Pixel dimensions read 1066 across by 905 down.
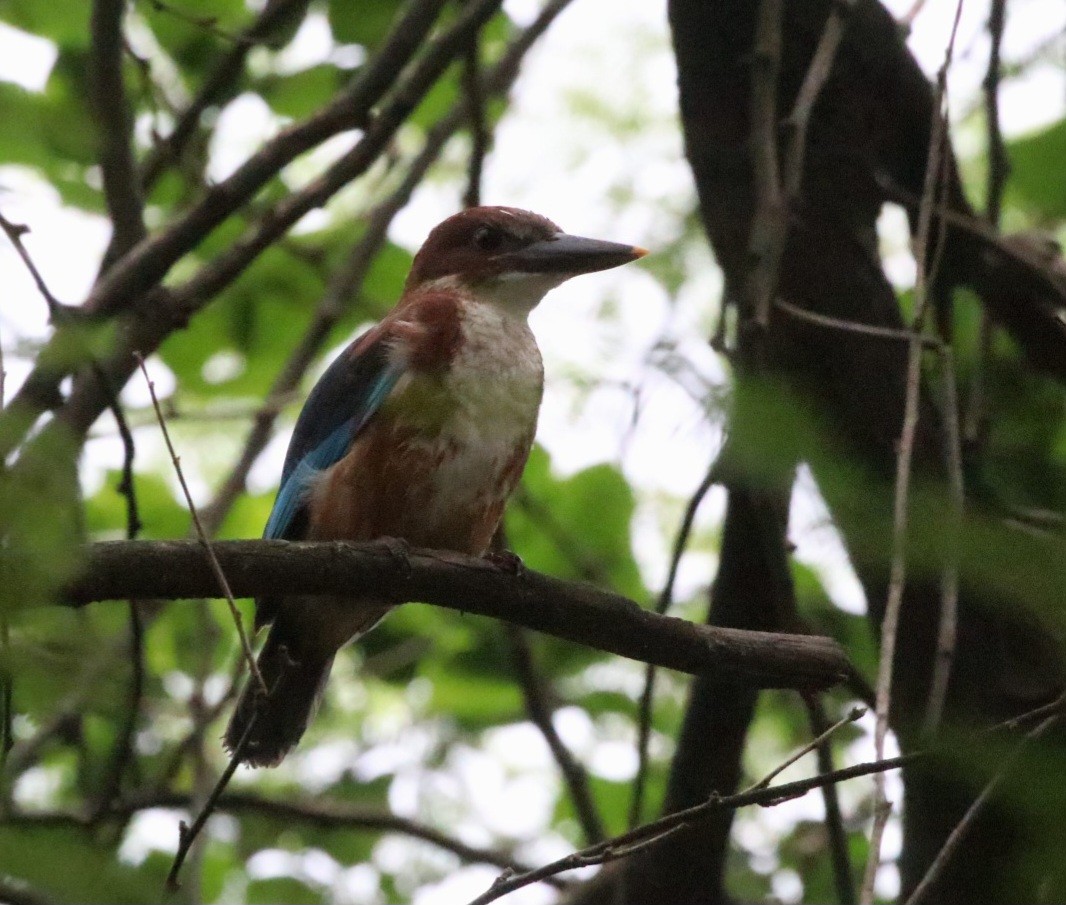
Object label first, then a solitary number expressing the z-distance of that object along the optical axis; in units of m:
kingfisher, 7.25
